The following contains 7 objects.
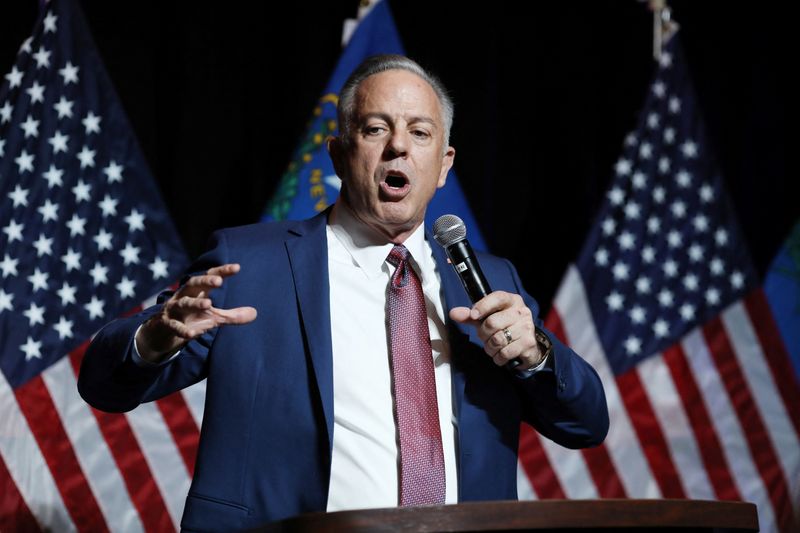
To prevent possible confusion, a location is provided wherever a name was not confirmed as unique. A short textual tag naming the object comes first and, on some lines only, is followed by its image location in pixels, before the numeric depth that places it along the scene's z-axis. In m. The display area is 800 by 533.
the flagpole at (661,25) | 7.77
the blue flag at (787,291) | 7.54
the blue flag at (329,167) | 6.88
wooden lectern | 2.37
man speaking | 3.38
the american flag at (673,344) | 7.19
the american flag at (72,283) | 6.12
